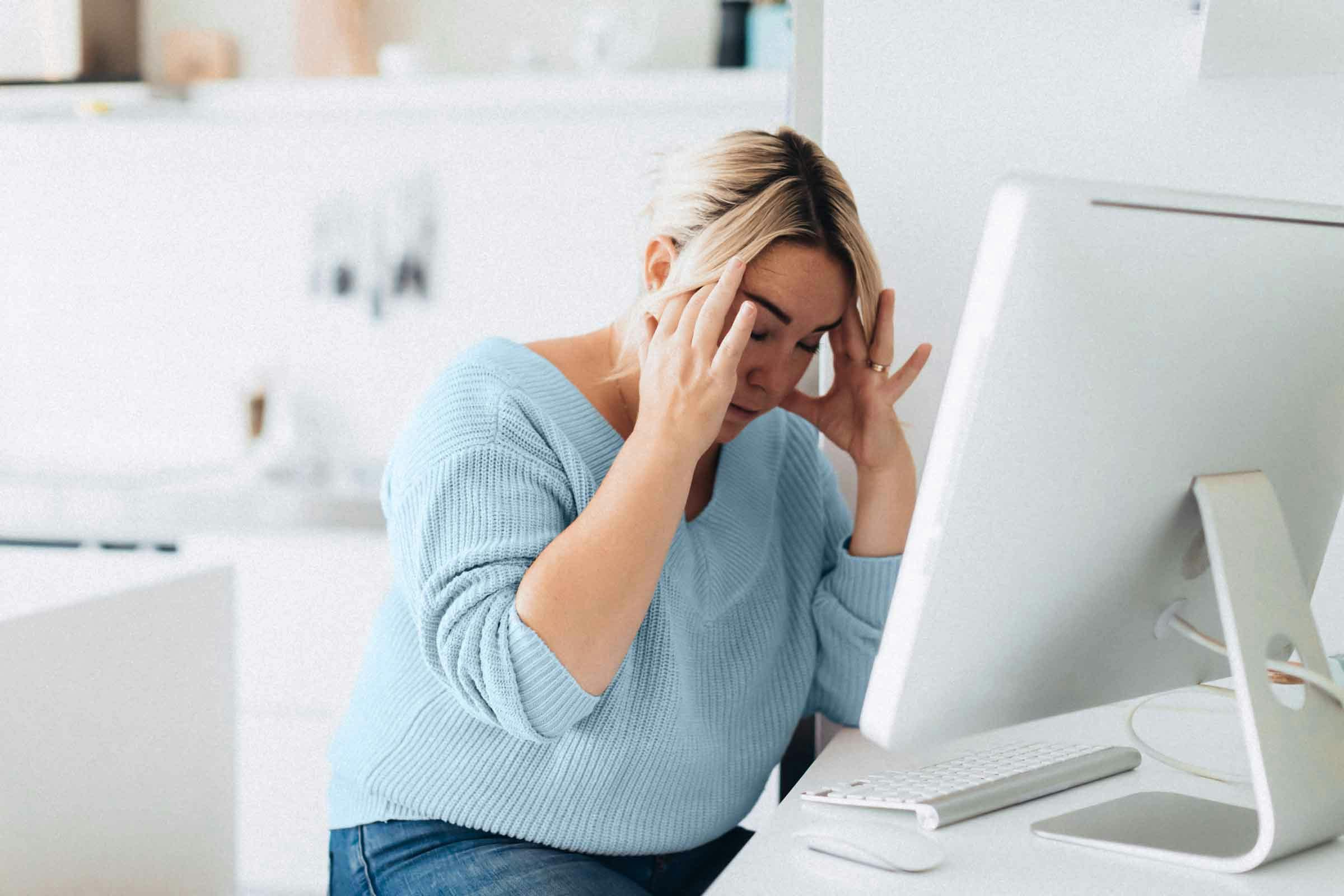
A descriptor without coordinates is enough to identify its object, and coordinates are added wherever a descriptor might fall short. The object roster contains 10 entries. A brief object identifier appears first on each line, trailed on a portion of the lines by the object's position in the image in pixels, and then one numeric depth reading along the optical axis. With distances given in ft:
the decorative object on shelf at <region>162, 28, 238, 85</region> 8.93
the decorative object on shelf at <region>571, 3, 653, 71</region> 8.13
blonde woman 2.98
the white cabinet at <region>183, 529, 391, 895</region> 7.46
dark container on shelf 8.13
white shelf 7.90
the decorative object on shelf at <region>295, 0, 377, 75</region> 8.62
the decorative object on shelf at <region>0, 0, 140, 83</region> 8.40
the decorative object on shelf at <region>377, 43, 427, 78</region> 8.27
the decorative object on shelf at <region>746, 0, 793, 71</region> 7.91
